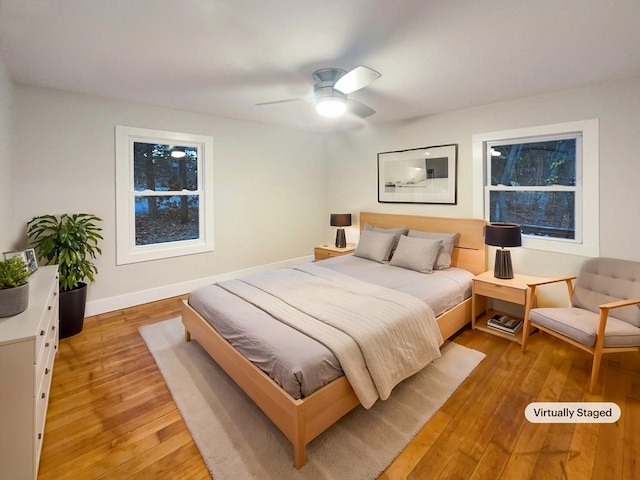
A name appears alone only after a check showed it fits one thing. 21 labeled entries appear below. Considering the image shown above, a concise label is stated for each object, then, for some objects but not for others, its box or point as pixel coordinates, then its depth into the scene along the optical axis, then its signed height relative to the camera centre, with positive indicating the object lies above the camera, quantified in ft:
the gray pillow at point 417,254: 11.41 -0.70
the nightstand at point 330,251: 15.70 -0.79
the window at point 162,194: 12.19 +1.85
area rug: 5.43 -3.94
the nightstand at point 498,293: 9.49 -1.85
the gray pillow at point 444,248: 11.77 -0.52
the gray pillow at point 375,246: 12.96 -0.45
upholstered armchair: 7.22 -2.13
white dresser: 4.71 -2.55
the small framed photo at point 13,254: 7.75 -0.45
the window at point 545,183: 9.77 +1.87
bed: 5.40 -3.03
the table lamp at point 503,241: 10.01 -0.20
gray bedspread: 5.63 -2.15
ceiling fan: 7.73 +3.99
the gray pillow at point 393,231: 13.28 +0.20
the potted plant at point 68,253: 9.80 -0.53
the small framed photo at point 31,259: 8.48 -0.65
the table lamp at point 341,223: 16.44 +0.67
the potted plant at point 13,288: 5.48 -0.93
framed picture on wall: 13.00 +2.76
